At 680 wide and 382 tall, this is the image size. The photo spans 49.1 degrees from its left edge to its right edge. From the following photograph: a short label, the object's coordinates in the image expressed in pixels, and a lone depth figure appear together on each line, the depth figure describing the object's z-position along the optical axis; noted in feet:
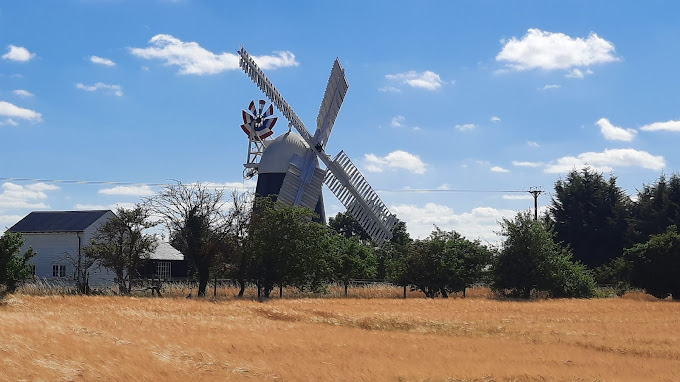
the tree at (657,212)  248.52
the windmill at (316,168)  217.77
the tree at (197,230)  156.66
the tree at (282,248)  157.69
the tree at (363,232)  249.57
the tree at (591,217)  265.75
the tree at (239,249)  159.53
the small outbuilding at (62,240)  200.64
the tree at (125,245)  159.94
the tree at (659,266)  172.55
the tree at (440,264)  178.91
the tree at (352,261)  188.44
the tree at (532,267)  177.88
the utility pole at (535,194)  257.55
